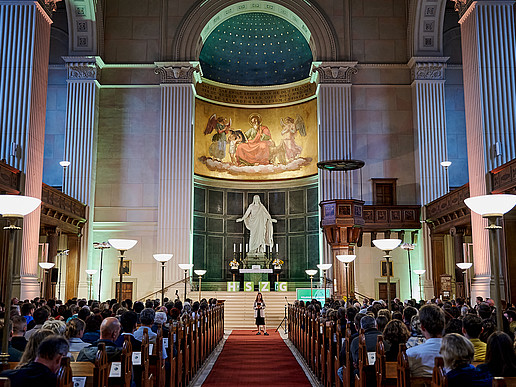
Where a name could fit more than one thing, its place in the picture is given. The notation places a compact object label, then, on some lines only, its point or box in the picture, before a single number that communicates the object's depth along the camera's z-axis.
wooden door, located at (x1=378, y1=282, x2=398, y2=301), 23.67
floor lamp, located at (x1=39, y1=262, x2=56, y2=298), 17.13
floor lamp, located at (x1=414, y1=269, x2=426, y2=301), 21.39
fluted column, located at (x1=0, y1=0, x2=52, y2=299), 15.94
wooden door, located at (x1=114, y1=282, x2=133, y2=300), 23.31
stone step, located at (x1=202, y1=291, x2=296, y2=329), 21.72
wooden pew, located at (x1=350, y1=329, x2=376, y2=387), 5.58
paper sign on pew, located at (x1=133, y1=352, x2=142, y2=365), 5.70
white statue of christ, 27.88
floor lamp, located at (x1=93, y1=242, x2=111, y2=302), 19.06
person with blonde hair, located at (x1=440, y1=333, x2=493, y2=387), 3.74
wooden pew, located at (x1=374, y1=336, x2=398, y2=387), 4.97
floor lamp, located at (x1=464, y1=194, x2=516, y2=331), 6.50
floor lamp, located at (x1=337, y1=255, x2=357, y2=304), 13.88
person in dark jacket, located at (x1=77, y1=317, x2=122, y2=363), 5.28
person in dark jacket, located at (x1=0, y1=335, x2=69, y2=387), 3.63
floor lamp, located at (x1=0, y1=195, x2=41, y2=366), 5.93
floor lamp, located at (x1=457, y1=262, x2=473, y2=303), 16.17
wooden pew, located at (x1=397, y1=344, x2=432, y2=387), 4.31
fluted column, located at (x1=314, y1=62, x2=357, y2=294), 23.64
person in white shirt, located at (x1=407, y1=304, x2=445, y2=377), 4.76
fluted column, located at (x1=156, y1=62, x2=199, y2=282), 23.12
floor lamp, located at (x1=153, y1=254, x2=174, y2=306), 13.02
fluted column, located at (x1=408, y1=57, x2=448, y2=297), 23.27
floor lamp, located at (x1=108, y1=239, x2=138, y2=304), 10.72
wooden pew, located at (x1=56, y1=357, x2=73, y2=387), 3.62
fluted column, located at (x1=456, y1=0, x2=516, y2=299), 15.52
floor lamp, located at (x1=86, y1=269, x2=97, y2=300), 20.31
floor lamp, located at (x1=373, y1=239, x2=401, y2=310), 11.01
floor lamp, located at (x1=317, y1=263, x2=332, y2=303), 19.27
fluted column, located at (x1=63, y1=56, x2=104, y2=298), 22.89
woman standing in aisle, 18.58
